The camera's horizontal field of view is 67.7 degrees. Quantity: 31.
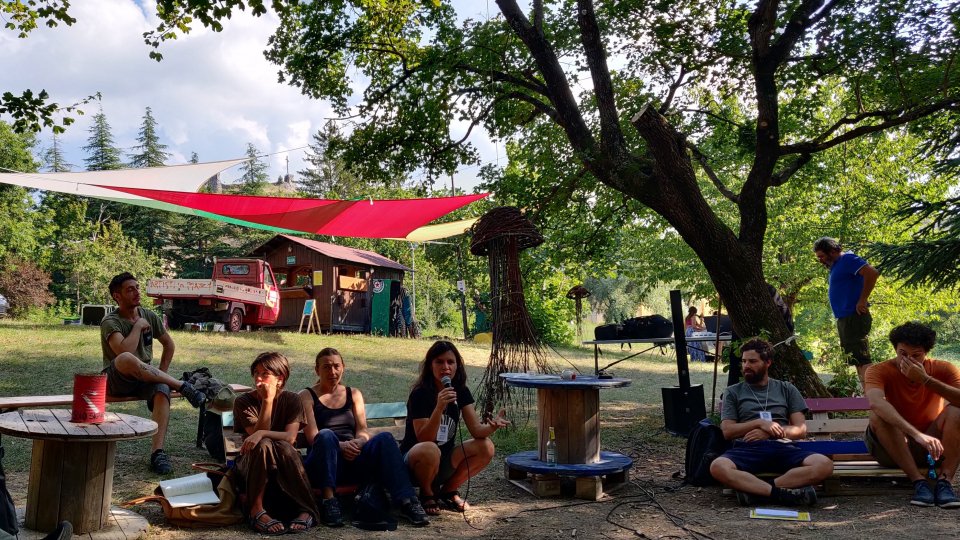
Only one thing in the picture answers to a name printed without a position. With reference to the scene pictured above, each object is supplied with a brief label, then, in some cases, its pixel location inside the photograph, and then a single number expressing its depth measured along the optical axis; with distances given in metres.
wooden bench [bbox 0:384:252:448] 3.96
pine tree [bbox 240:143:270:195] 39.07
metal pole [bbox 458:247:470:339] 20.75
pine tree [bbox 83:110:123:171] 36.31
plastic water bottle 4.34
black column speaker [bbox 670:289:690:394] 6.15
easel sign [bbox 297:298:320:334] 15.65
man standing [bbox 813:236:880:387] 5.61
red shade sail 7.88
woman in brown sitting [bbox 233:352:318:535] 3.38
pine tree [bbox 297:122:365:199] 30.33
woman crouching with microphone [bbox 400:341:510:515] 3.74
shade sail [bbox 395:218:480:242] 10.64
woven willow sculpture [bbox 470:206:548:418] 6.01
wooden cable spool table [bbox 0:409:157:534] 3.02
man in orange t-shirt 3.73
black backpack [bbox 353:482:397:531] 3.44
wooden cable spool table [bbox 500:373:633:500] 4.13
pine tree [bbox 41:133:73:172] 38.16
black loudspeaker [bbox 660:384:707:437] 6.17
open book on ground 3.44
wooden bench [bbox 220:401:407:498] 3.78
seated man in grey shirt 3.80
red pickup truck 12.89
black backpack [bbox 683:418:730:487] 4.15
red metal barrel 3.15
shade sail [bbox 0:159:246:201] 7.34
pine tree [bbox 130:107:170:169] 38.78
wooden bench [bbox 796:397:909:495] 4.00
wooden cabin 16.72
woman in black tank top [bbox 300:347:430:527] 3.55
